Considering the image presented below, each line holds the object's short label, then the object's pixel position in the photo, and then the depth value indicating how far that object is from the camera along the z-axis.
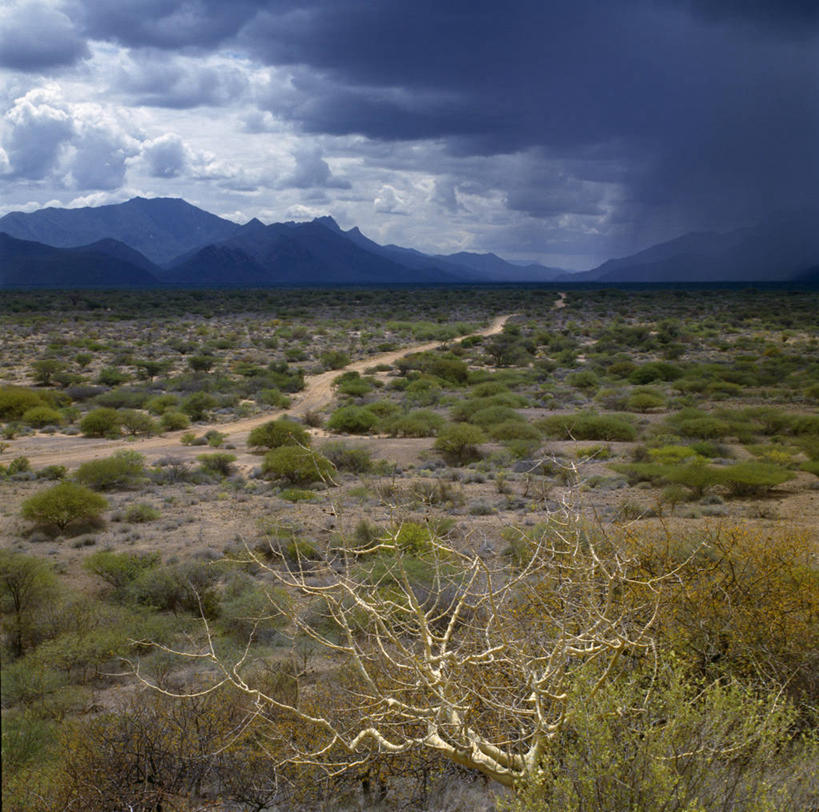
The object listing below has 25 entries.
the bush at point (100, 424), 24.41
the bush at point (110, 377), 34.00
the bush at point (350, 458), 19.34
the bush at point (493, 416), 23.84
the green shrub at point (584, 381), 32.59
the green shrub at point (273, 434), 21.98
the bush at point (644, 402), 27.09
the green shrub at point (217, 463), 19.48
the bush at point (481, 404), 25.81
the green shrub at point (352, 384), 31.68
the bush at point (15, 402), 26.09
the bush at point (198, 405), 28.03
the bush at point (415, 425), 24.00
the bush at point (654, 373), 34.16
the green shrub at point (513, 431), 21.95
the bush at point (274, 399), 30.23
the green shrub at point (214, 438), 22.95
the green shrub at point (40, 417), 25.42
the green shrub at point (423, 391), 29.72
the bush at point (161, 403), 28.04
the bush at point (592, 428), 22.12
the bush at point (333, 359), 41.50
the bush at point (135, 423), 25.05
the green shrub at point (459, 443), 21.02
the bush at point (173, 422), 26.15
